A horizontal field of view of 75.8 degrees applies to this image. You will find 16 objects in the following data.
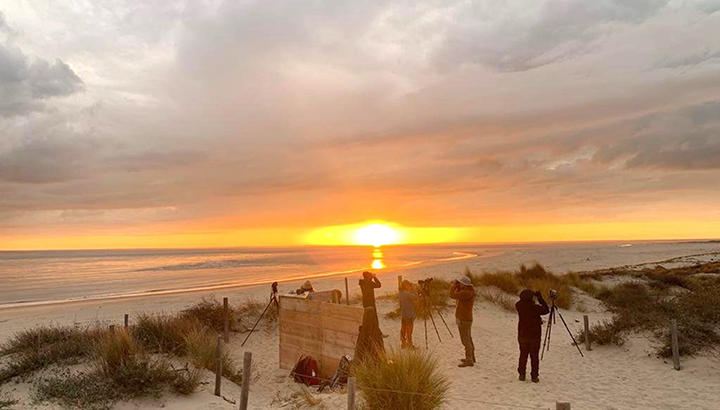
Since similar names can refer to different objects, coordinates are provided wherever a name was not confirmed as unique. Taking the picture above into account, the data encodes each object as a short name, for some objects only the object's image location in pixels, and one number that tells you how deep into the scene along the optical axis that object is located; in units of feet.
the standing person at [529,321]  31.37
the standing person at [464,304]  35.47
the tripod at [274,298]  49.96
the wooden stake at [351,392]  20.62
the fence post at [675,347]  35.37
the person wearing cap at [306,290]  44.37
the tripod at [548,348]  40.07
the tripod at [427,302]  43.99
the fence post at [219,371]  30.68
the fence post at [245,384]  25.05
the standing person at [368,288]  35.58
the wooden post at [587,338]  42.88
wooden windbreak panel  35.50
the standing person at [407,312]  40.86
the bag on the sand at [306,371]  35.53
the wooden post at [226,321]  49.57
